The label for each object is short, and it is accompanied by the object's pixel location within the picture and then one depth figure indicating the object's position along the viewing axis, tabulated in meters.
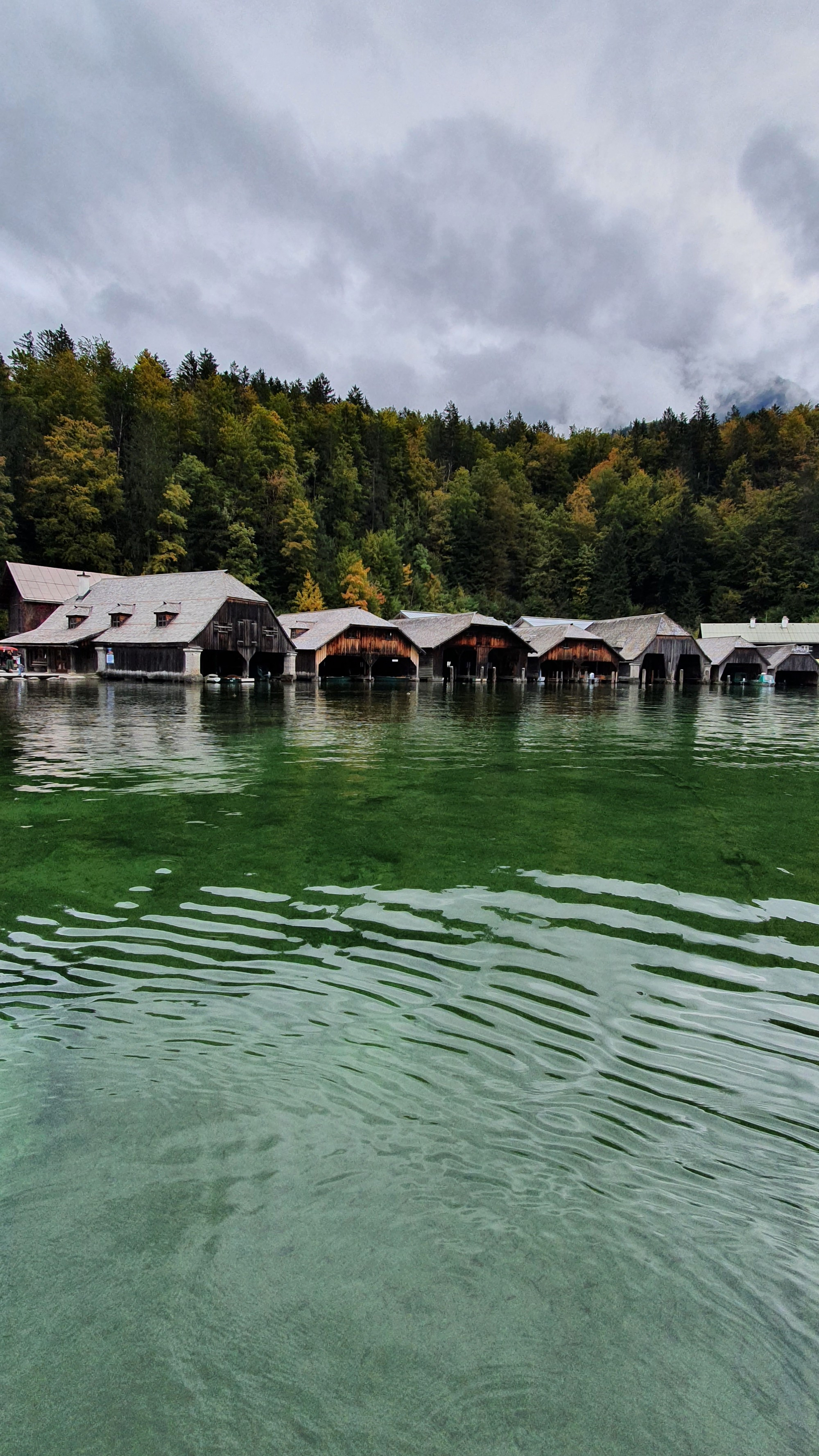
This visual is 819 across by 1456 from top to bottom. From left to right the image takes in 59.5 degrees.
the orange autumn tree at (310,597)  68.38
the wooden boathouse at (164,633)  44.81
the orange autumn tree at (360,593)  71.19
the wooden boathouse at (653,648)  62.66
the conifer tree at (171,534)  62.25
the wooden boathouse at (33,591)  56.00
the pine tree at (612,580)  88.69
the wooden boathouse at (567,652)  60.16
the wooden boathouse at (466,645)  53.31
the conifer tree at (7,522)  57.28
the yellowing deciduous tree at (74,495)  61.00
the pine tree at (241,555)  65.50
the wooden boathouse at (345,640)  49.59
